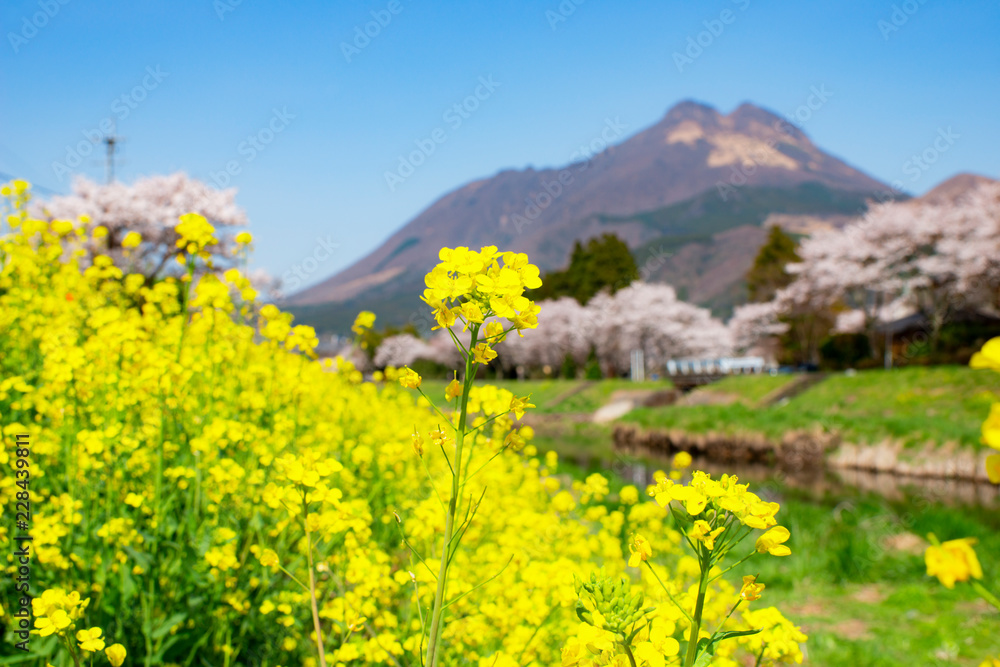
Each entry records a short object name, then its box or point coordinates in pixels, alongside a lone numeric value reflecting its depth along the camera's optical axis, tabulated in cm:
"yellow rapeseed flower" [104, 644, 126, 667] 111
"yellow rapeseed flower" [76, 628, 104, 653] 109
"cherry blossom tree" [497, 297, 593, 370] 4291
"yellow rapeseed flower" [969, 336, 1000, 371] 55
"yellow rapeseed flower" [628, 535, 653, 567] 93
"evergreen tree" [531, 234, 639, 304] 4466
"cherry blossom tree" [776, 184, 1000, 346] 2302
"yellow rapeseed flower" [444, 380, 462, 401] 101
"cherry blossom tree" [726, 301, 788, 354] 3962
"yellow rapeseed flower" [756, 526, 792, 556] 90
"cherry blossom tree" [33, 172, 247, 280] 1284
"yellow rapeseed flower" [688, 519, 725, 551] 86
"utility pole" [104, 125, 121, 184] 1581
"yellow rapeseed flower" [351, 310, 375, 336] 351
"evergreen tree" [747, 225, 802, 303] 3859
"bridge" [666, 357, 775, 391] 2888
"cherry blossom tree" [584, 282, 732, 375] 4094
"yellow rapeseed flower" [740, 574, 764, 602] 92
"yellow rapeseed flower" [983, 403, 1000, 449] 55
